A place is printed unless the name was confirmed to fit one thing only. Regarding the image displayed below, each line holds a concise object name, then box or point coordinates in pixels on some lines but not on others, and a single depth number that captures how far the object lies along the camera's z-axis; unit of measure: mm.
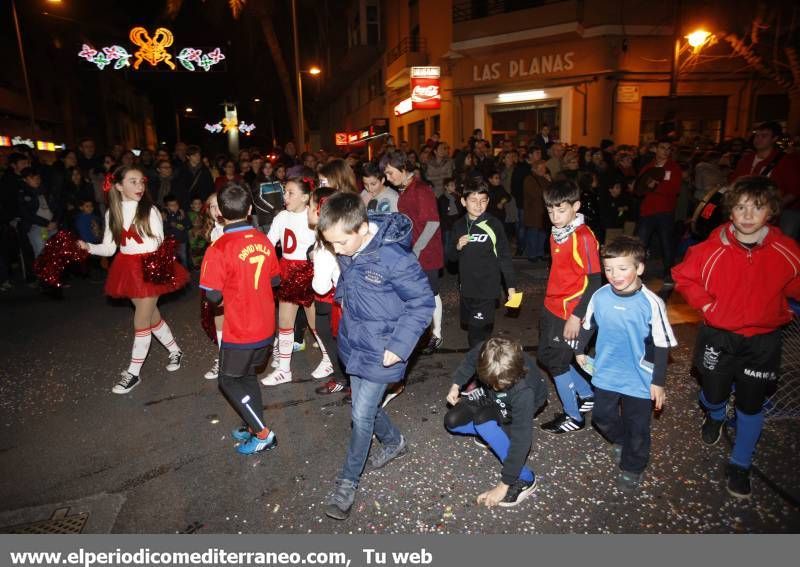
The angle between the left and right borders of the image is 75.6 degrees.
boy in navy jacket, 2906
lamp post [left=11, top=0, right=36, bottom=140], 20281
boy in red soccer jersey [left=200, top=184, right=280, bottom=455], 3516
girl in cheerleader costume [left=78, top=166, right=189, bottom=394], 4684
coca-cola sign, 20531
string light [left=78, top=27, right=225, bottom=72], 18844
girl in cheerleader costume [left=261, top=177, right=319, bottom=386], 4621
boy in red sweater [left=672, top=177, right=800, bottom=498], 3023
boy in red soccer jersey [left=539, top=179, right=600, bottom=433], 3646
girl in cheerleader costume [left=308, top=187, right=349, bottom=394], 3967
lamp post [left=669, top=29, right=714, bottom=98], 14719
